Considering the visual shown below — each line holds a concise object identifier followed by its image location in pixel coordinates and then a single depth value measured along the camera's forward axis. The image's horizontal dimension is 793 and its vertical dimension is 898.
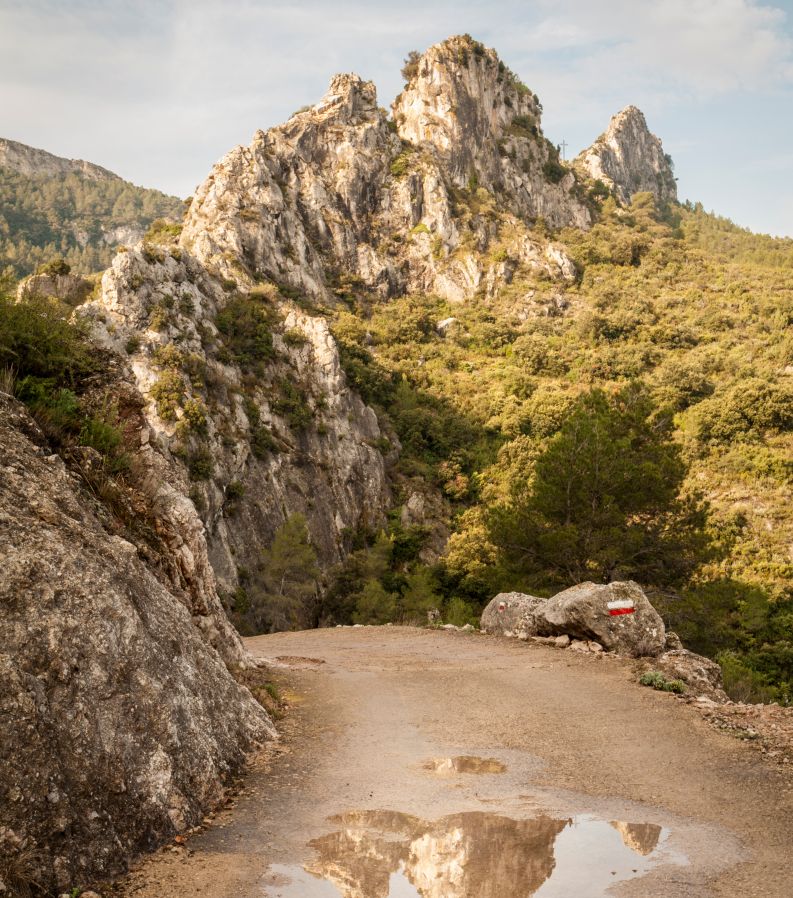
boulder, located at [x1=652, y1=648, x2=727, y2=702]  12.27
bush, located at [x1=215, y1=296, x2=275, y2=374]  49.91
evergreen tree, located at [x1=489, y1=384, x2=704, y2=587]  19.61
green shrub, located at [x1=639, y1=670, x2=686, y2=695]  11.53
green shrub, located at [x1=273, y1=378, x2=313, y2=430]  48.72
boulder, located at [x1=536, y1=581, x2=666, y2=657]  14.49
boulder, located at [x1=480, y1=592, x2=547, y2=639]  17.44
